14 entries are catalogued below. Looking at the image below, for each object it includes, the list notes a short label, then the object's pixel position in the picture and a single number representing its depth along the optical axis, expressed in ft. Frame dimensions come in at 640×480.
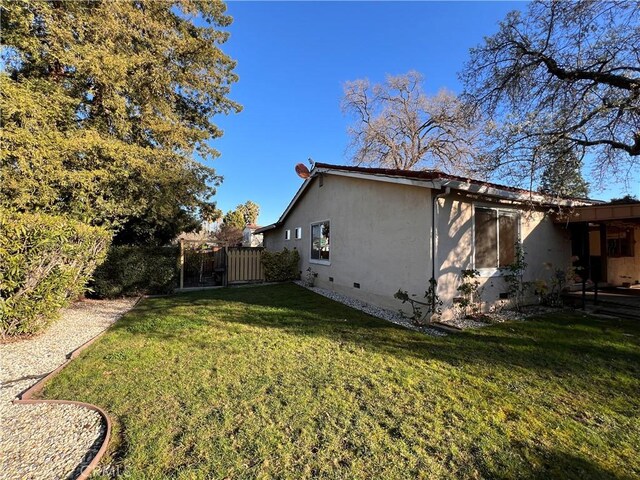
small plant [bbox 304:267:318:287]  40.14
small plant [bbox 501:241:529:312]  25.81
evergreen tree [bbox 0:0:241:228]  22.95
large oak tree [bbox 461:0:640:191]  21.27
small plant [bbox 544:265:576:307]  27.68
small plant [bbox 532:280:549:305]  26.55
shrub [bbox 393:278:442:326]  21.86
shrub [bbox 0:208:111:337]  15.66
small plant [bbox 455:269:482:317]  22.97
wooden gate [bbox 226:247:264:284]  45.06
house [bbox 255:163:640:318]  22.53
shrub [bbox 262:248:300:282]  45.52
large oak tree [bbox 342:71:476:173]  82.38
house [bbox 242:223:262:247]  117.08
